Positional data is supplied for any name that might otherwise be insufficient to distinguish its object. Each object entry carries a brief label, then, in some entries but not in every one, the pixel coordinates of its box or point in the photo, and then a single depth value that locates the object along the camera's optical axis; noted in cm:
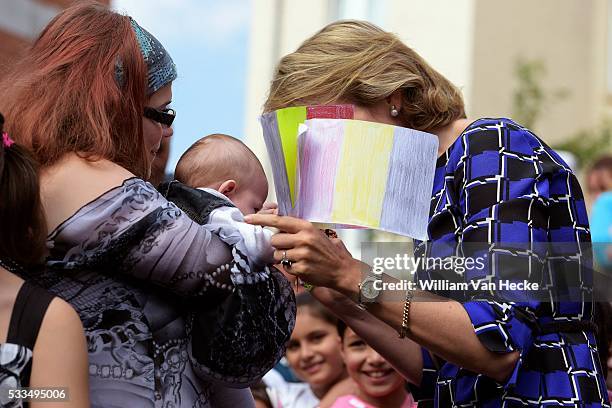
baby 597
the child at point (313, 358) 1196
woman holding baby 487
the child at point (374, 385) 961
